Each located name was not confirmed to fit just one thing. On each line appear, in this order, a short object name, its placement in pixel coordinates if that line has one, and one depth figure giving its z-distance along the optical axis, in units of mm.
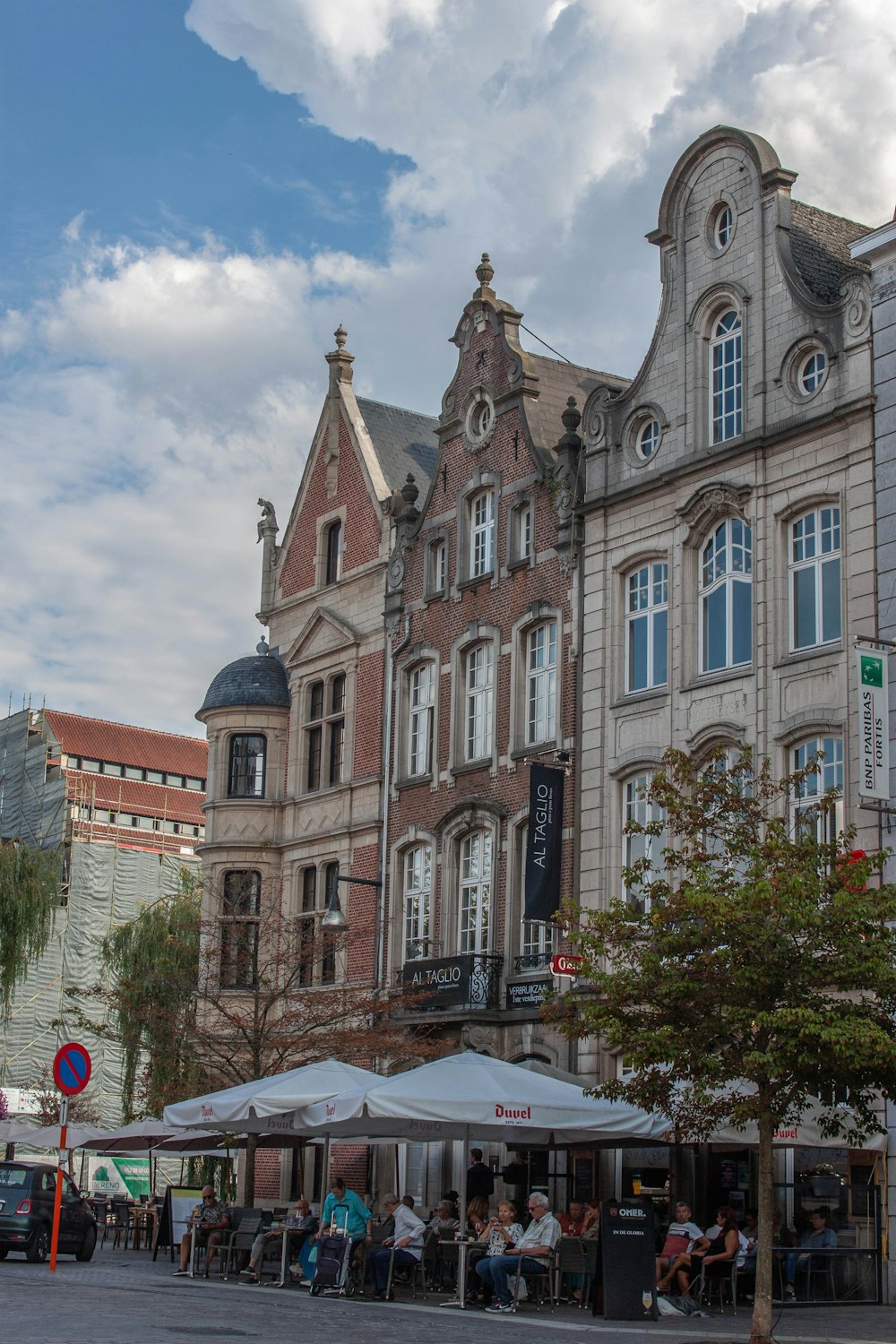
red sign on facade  27469
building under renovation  65062
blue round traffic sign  21219
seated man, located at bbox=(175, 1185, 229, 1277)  25750
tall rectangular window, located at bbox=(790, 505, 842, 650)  26469
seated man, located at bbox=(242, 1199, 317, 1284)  24844
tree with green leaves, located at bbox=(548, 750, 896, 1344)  17094
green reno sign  58500
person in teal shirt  23312
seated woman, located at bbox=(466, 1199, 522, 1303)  21922
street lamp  30188
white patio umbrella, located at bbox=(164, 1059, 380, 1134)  23266
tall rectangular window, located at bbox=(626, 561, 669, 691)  29875
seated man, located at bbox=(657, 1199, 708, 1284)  22188
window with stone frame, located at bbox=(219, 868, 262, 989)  35031
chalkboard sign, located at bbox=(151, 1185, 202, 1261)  30188
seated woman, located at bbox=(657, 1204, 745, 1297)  21891
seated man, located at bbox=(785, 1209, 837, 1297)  22547
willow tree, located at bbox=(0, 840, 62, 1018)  49156
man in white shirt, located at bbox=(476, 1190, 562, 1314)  21141
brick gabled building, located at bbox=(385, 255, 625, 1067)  31812
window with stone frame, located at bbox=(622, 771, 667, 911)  29266
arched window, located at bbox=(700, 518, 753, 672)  28078
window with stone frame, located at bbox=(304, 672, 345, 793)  39156
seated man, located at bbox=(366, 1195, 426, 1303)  22547
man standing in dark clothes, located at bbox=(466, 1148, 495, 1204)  26828
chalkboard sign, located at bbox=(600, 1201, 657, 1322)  19844
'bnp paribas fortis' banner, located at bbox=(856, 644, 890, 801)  24061
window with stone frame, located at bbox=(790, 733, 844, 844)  25250
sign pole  21500
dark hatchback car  25250
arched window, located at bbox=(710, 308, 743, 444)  29016
